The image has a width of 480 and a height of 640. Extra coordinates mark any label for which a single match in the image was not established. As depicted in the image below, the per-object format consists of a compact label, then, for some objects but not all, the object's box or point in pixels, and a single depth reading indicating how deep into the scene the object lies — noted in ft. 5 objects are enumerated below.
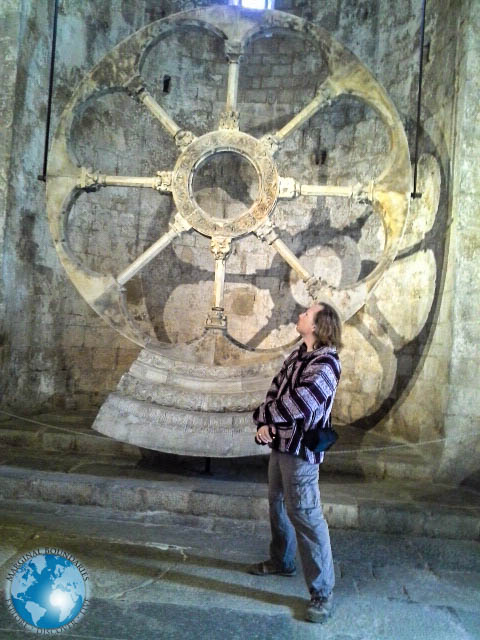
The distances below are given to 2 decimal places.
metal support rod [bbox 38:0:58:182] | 15.80
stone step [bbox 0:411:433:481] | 15.14
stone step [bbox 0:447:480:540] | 12.26
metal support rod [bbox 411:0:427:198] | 15.42
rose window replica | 15.30
